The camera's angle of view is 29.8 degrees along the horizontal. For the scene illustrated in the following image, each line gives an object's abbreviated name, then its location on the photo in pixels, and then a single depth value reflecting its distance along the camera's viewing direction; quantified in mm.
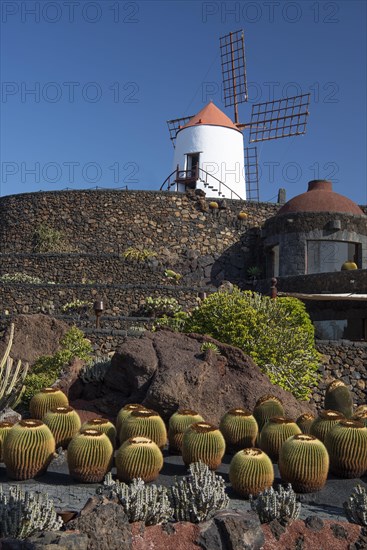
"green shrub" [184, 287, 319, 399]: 12898
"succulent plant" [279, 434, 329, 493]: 7594
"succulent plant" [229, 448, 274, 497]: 7359
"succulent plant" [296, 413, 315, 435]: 9414
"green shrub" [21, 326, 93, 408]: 11617
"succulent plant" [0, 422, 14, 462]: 8480
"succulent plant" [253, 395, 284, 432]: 9602
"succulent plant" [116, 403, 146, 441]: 9002
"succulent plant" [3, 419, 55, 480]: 7785
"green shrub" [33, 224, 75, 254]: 26438
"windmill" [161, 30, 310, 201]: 30797
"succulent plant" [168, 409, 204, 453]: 8922
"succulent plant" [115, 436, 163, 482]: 7512
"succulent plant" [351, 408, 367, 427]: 9753
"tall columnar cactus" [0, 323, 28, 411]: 9648
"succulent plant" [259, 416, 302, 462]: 8648
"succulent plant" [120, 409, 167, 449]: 8555
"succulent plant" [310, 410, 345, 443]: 8867
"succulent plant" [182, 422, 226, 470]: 8102
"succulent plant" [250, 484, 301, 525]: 6207
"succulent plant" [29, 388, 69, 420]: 9852
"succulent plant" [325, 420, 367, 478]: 8227
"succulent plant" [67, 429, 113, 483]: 7688
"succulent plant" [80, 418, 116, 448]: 8508
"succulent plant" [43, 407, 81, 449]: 8930
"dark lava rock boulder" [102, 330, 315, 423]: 9727
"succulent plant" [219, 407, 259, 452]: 8984
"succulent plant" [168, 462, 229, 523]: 6246
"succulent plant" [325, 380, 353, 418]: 11320
